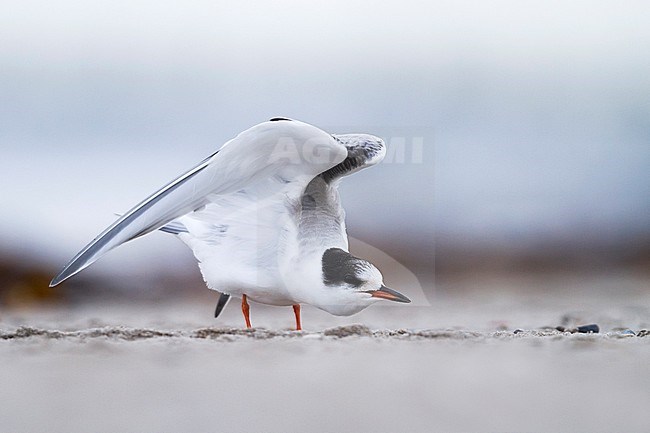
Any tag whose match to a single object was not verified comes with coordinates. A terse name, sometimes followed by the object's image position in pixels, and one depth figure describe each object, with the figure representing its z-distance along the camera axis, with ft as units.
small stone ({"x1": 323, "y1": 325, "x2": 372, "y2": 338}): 23.25
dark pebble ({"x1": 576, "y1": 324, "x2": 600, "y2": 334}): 23.38
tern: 23.22
